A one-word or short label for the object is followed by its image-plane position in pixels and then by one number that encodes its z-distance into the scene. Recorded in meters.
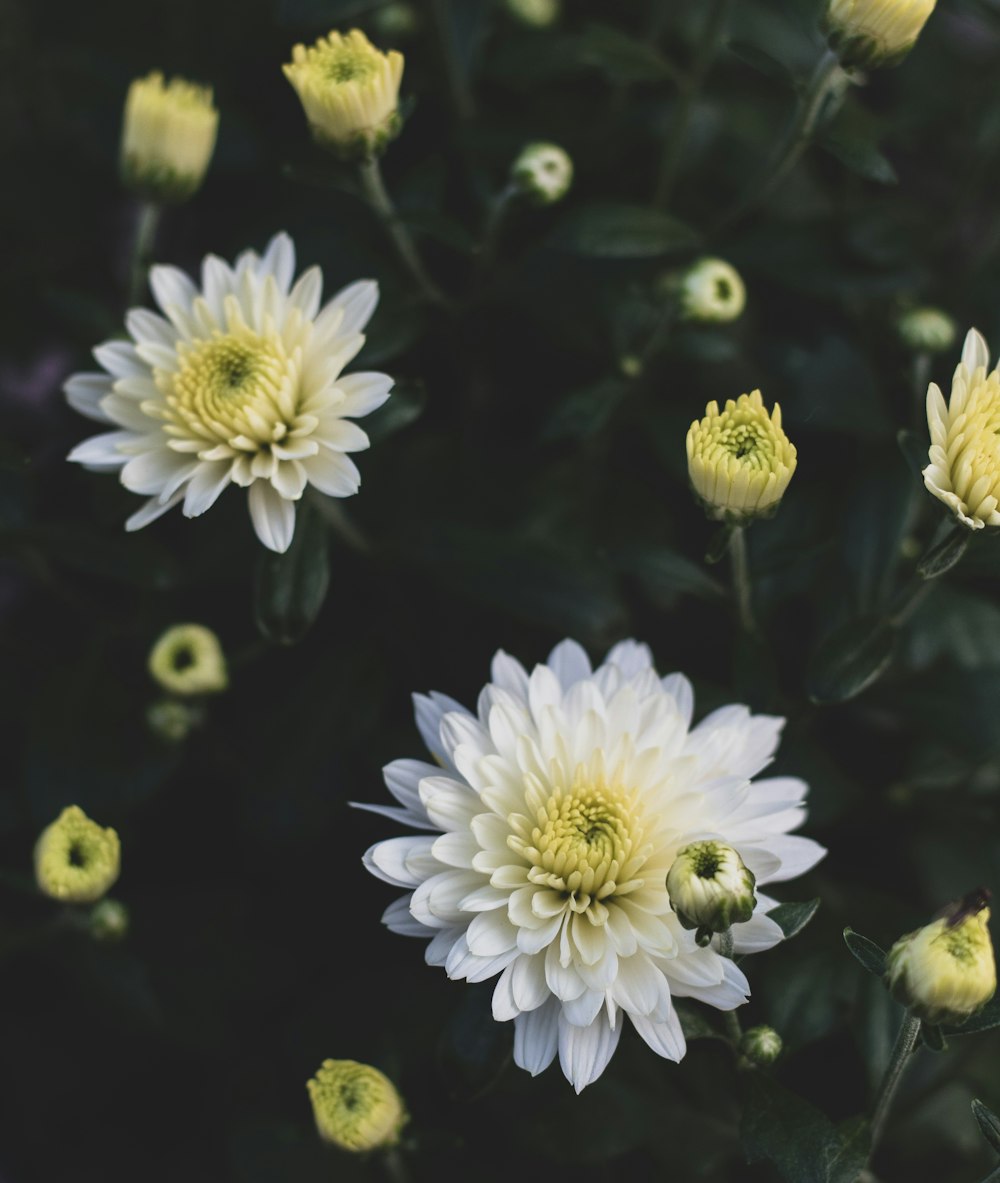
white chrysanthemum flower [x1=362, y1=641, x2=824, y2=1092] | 0.39
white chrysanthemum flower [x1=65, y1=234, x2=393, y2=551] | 0.42
